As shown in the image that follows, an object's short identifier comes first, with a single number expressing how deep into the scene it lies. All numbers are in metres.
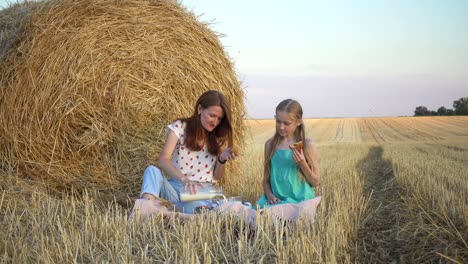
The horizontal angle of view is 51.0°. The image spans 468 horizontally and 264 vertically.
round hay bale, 4.86
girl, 4.14
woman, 3.96
